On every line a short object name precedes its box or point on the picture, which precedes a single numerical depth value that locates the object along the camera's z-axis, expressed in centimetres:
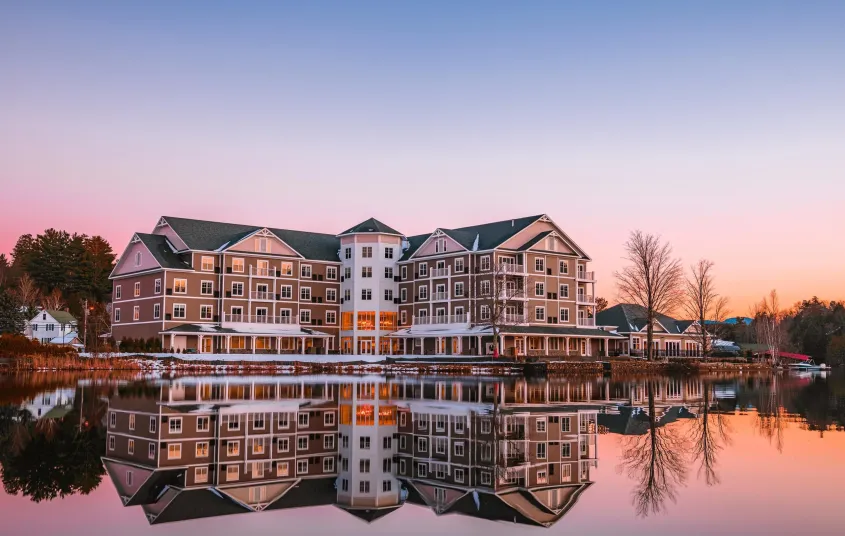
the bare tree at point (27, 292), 10650
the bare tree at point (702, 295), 9356
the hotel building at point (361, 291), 7525
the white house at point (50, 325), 11006
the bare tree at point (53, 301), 11662
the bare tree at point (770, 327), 9956
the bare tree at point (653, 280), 8094
